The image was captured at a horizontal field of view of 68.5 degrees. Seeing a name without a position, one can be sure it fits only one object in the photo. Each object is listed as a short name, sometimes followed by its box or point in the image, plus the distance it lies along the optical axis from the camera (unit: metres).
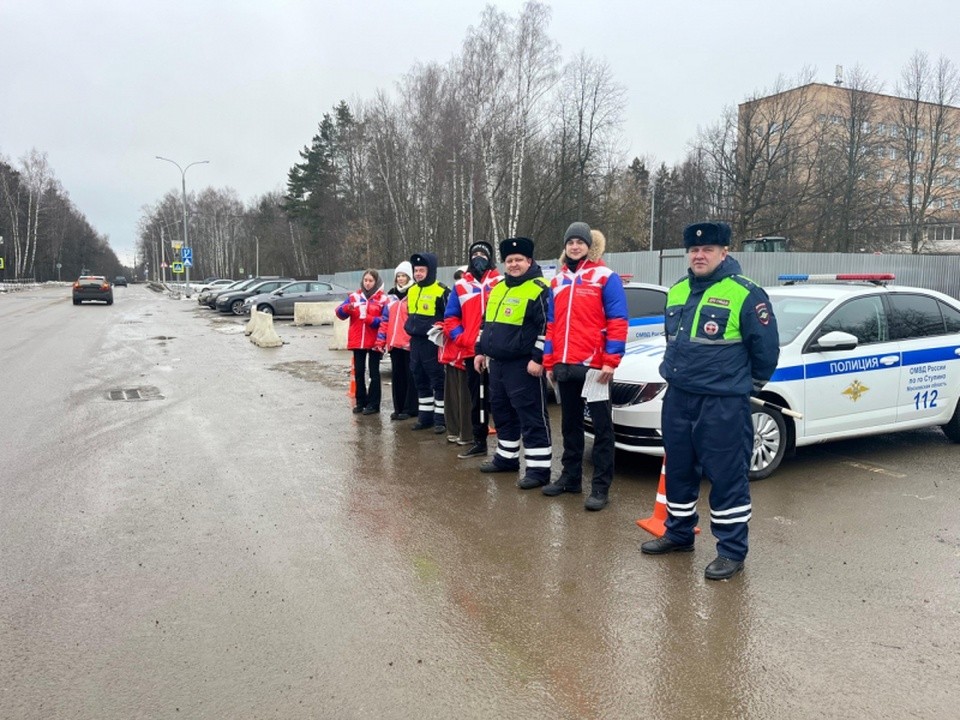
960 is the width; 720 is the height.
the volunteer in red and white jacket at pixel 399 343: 8.62
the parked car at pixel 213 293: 34.40
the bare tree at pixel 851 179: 41.56
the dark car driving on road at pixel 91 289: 35.78
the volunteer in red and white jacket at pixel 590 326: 5.30
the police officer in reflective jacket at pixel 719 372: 4.10
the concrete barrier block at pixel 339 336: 17.17
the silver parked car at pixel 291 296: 27.64
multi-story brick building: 41.88
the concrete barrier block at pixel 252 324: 19.21
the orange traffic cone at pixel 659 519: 4.86
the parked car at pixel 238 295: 30.02
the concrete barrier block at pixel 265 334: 17.66
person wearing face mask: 6.91
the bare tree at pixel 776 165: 42.59
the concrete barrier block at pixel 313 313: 24.30
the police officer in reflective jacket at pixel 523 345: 5.78
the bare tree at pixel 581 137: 40.69
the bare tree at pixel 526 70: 33.94
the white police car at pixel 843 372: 5.96
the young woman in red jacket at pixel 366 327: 8.93
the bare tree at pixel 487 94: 34.31
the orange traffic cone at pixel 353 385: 9.43
